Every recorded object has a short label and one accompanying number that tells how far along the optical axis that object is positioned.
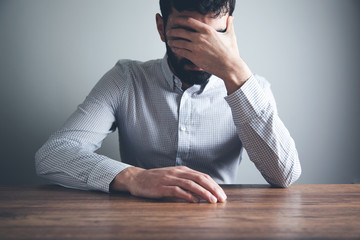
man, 0.95
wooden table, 0.59
